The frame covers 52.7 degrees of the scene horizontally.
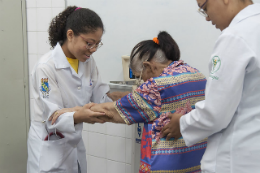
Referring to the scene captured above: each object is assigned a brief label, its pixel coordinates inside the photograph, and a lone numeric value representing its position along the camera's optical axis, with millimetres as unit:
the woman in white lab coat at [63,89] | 1455
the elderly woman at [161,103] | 1187
